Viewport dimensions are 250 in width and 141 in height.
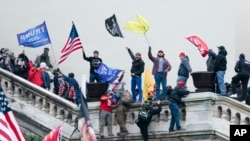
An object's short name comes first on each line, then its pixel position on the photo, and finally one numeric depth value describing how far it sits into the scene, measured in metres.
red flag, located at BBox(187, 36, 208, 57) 33.25
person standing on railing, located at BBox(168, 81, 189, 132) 29.84
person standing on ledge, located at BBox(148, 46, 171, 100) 31.36
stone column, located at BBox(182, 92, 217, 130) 29.61
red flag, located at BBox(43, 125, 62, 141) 24.40
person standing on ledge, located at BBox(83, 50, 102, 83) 33.77
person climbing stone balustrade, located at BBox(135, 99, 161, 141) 30.23
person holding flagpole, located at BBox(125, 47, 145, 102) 32.09
